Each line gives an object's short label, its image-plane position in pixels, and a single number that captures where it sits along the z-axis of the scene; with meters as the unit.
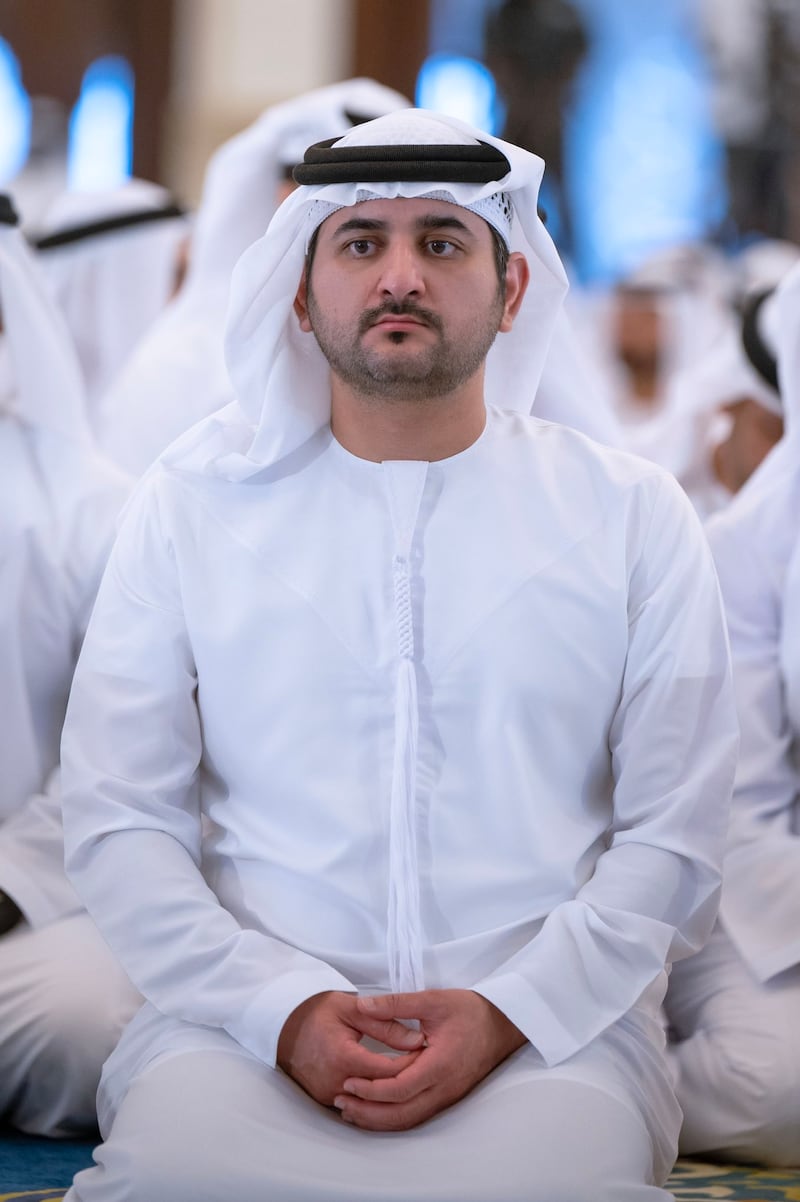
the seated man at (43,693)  5.75
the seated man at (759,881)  5.75
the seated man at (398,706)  4.79
